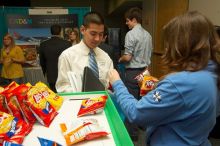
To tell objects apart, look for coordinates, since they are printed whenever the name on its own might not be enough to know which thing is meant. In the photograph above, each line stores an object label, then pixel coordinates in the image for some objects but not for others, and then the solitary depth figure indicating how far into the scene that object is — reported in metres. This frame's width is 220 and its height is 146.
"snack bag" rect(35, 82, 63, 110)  0.86
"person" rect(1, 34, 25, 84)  4.27
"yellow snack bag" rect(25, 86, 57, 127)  0.79
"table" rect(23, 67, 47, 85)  4.80
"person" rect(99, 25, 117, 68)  3.04
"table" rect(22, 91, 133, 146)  0.70
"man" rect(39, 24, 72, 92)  3.48
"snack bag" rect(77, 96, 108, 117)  0.86
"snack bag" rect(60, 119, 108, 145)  0.70
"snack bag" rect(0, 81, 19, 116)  0.78
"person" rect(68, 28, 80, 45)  4.37
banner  5.09
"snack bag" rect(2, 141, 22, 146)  0.65
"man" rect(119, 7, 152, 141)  3.24
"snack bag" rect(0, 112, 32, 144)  0.68
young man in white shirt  1.54
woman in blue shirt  0.94
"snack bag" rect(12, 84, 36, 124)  0.79
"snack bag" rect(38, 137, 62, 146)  0.66
